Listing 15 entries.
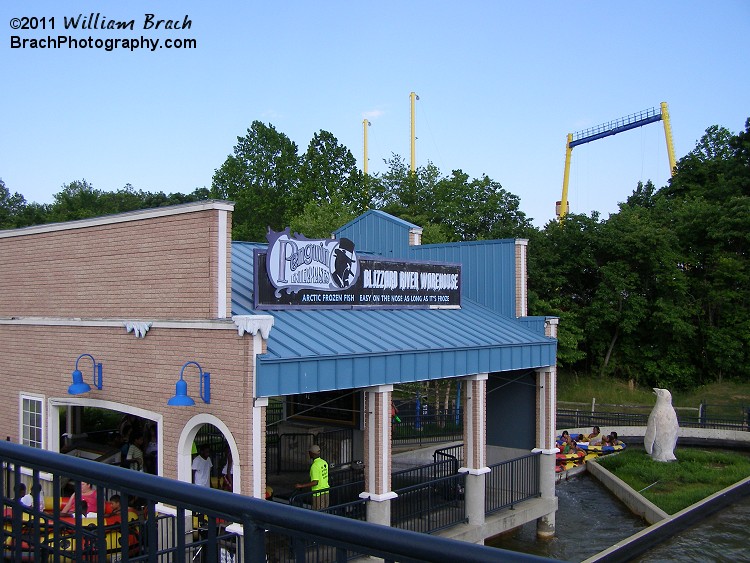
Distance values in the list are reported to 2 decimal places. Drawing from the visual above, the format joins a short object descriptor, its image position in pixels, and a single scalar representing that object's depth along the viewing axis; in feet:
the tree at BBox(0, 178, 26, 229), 293.41
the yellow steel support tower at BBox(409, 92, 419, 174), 235.69
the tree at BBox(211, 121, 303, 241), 178.60
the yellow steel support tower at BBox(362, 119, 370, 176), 253.85
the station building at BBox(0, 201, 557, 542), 36.14
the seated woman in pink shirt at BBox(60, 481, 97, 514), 33.08
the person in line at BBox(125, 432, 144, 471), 49.42
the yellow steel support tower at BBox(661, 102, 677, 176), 216.74
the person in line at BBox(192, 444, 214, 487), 40.88
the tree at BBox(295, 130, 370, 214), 165.58
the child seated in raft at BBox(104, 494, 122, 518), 32.44
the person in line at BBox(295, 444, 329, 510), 41.27
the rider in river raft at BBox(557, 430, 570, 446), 81.25
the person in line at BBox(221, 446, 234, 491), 40.71
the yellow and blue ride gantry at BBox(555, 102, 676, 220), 217.97
